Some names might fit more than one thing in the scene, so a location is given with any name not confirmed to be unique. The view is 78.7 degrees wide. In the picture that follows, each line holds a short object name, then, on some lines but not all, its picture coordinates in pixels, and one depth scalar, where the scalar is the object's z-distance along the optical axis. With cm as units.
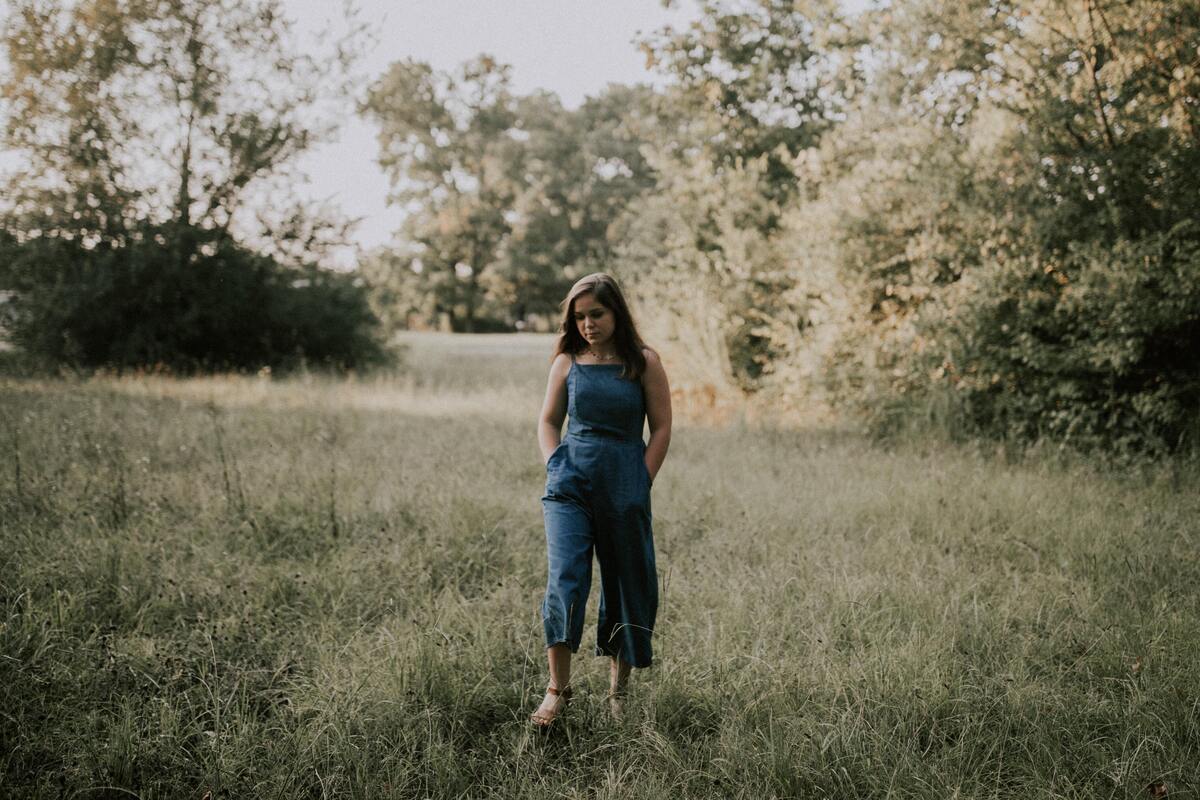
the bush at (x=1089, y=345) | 695
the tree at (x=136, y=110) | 1407
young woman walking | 313
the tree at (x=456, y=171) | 5116
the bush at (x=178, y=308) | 1448
